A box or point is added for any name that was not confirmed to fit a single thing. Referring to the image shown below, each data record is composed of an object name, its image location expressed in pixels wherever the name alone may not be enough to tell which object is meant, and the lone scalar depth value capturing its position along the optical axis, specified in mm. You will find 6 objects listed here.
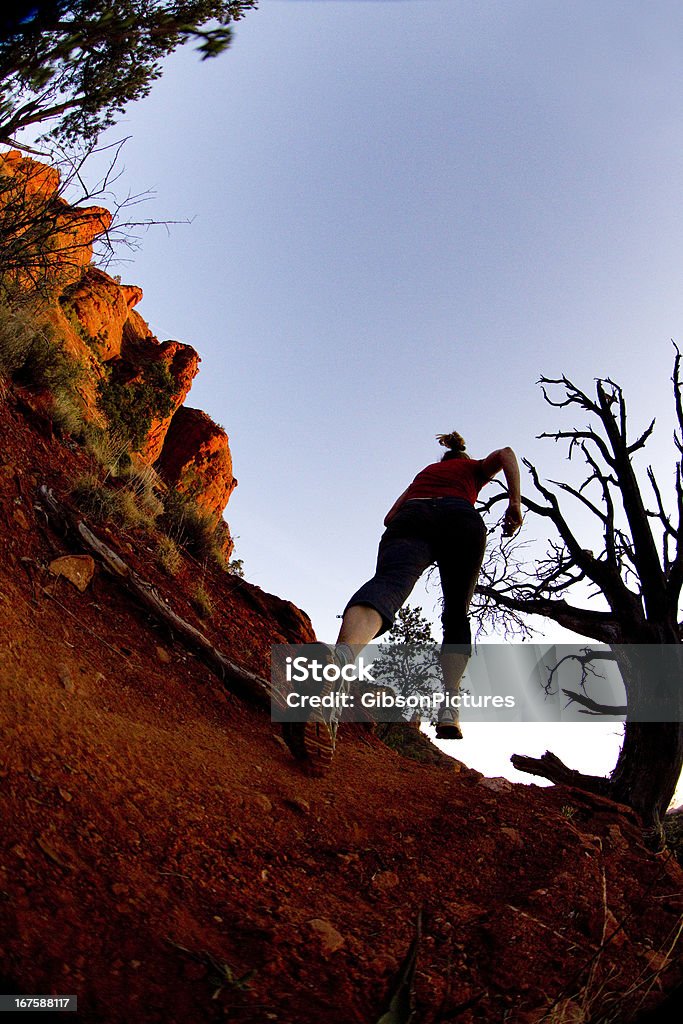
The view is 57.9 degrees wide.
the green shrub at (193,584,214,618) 6070
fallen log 5109
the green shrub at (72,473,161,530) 5797
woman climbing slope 3189
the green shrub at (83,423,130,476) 6955
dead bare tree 6711
